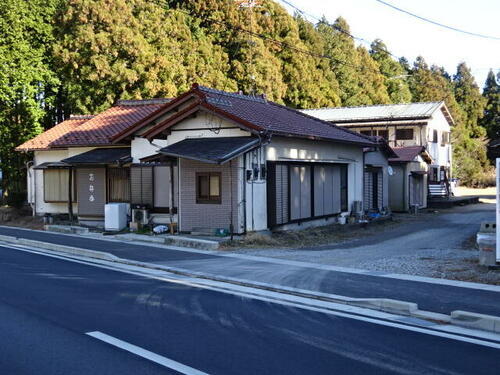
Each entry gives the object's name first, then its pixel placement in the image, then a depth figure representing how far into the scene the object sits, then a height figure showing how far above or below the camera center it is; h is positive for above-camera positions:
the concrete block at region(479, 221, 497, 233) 11.96 -0.99
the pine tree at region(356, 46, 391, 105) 59.36 +11.55
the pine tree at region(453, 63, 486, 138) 66.69 +10.32
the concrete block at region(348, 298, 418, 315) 8.23 -1.90
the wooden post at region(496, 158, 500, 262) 10.75 -0.49
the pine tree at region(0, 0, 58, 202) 28.73 +5.69
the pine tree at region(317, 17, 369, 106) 56.89 +12.35
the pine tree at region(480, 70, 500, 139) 66.69 +9.55
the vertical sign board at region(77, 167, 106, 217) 22.27 -0.12
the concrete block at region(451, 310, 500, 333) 7.32 -1.90
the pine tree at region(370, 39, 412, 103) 64.75 +14.56
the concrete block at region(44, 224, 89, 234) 20.17 -1.54
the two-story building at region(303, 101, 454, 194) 39.38 +4.42
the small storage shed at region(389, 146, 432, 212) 30.50 +0.28
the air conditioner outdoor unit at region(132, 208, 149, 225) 19.98 -1.03
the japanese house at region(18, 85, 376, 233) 17.28 +0.79
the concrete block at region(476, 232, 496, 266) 11.27 -1.39
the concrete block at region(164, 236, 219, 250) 15.55 -1.65
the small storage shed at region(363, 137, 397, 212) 25.64 +0.39
